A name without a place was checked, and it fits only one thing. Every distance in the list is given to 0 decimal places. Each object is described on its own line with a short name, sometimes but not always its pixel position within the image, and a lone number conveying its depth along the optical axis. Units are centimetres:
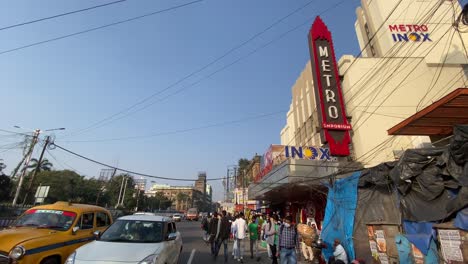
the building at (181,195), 13038
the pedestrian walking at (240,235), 1065
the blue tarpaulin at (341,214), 862
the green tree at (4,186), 2766
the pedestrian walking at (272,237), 970
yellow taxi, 523
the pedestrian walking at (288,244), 735
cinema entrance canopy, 1394
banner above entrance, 1573
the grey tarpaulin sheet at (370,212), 740
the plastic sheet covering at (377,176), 746
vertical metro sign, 1584
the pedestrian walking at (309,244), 956
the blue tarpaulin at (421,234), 599
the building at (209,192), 18860
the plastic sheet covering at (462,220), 522
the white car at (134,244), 475
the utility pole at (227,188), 6421
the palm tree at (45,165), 5740
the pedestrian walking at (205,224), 1438
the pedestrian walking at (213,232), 1068
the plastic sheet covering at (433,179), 551
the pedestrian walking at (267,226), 1025
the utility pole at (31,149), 2428
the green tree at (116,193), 6506
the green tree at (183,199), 12988
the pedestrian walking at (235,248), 1091
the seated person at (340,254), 748
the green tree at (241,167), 5926
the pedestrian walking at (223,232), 1046
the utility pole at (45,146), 2361
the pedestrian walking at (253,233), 1175
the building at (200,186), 15155
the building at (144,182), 8145
